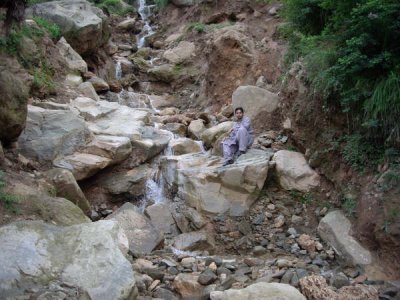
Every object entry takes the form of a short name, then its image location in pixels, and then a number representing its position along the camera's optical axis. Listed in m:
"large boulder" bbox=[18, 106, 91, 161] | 7.97
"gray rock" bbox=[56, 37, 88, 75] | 11.94
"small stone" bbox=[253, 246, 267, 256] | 6.71
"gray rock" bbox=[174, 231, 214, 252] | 6.93
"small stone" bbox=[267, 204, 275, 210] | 7.47
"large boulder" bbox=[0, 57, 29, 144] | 6.48
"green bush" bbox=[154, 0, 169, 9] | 19.63
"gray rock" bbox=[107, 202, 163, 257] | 6.70
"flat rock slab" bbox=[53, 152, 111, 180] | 8.01
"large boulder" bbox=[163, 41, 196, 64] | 15.12
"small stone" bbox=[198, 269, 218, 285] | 5.52
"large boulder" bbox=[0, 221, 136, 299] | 4.13
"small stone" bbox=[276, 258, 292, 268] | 5.93
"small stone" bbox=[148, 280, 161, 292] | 5.39
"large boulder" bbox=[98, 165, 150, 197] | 8.59
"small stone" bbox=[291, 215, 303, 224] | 7.13
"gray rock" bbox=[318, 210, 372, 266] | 5.92
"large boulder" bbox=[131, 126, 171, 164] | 9.23
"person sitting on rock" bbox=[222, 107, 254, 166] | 8.11
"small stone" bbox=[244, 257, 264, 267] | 6.09
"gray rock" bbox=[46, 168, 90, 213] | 7.09
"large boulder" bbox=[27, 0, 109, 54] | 12.78
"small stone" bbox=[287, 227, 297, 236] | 6.92
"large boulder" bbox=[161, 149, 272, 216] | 7.62
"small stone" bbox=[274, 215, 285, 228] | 7.14
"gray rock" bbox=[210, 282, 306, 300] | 4.66
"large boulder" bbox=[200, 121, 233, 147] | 9.34
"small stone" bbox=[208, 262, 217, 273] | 5.91
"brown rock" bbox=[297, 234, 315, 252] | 6.48
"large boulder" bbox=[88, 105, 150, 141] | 9.39
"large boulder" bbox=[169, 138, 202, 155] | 9.62
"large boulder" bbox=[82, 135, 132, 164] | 8.55
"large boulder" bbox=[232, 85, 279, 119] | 9.36
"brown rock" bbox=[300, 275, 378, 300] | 4.89
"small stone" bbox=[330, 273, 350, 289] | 5.32
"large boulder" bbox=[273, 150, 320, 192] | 7.39
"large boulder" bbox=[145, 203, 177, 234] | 7.66
